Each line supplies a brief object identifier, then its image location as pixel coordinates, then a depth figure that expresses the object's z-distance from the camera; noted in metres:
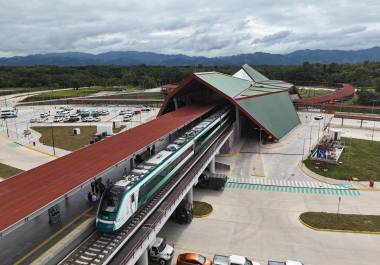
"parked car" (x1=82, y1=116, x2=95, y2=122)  88.06
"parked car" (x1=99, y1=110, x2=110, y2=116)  96.11
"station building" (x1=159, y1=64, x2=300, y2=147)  57.38
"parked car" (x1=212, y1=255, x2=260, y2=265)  24.32
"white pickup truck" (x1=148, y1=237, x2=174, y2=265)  25.30
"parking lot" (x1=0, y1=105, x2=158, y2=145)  79.94
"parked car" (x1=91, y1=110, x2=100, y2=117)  92.95
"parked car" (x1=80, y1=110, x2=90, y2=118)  92.56
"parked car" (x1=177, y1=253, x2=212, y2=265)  24.58
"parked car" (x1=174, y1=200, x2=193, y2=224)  31.31
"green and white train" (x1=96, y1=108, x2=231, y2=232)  21.05
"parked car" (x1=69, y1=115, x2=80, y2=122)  87.56
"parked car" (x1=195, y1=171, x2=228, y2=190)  39.75
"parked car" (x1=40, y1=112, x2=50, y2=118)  91.75
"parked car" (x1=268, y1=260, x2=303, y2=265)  24.27
